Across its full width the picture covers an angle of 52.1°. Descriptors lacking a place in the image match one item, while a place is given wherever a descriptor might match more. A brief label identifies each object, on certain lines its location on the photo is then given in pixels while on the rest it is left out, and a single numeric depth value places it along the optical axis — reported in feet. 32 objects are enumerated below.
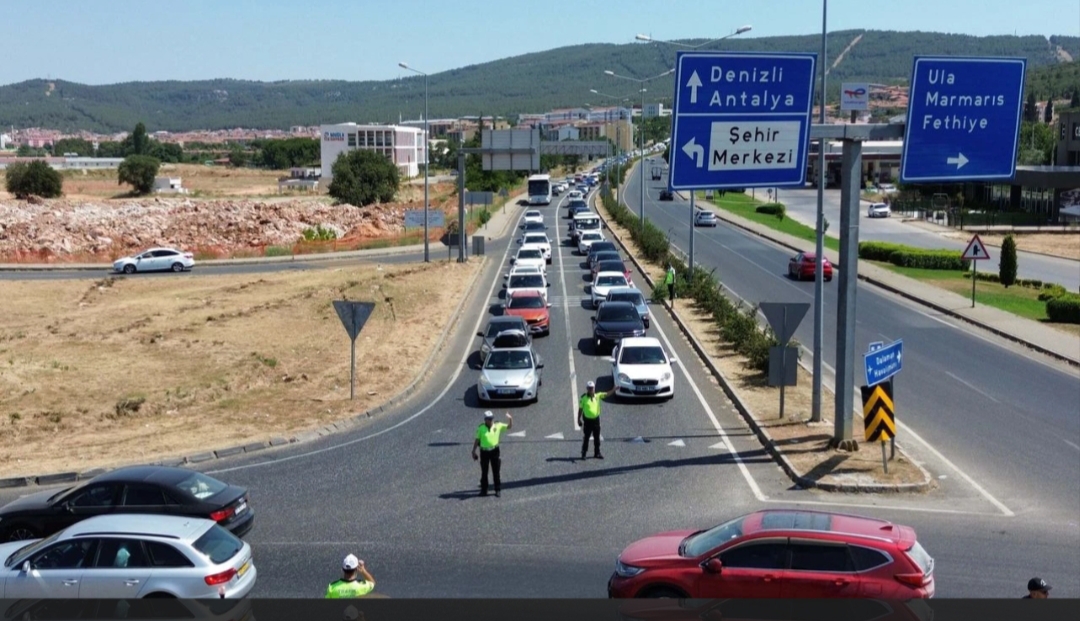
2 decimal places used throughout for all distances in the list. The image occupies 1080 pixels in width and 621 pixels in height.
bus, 323.57
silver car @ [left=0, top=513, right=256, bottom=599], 35.55
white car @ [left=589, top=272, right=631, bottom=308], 122.83
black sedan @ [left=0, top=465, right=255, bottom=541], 45.37
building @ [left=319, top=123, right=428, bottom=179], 565.12
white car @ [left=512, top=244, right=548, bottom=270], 143.43
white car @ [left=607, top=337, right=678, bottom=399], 77.56
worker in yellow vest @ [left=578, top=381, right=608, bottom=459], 60.03
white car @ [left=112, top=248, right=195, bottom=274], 176.45
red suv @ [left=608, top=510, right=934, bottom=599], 32.71
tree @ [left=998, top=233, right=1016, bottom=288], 148.56
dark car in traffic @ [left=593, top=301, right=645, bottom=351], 96.84
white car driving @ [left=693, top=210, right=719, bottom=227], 245.45
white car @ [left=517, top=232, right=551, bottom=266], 172.24
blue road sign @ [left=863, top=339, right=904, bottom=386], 58.70
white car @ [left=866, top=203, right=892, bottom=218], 289.12
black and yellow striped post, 58.08
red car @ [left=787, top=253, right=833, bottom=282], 146.72
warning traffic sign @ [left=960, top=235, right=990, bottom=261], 118.59
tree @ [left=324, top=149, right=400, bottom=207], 330.13
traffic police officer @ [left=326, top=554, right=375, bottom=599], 32.94
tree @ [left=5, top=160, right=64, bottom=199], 373.81
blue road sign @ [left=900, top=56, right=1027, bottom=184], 58.08
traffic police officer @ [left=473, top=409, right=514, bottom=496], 53.31
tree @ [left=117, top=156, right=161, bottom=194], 449.48
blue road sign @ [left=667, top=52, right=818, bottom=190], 58.29
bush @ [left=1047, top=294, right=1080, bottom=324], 117.29
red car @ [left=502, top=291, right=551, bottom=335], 106.32
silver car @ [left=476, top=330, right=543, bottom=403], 76.95
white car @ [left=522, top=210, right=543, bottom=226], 217.97
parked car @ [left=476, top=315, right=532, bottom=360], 92.58
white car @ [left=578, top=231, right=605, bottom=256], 184.55
